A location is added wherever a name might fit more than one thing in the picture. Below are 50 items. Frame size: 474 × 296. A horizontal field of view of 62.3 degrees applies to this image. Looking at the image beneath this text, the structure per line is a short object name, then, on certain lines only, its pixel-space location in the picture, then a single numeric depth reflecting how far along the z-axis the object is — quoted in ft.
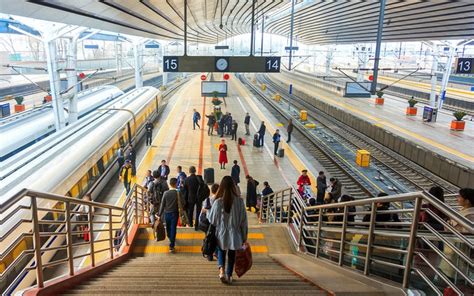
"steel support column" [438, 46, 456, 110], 85.71
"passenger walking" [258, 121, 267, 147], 63.34
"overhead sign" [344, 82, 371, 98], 77.29
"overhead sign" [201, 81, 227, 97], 91.25
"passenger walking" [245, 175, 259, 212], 33.91
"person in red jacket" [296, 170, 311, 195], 35.91
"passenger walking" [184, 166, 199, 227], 24.48
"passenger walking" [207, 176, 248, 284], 13.89
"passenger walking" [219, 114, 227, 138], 72.54
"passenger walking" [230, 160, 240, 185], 40.22
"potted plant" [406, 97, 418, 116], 86.60
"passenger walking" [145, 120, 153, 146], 63.49
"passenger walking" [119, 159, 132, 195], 37.40
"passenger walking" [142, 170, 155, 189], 33.16
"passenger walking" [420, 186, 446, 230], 13.15
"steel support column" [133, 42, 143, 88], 101.55
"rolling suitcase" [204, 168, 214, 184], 43.73
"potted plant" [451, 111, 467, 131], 68.74
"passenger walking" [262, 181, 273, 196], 33.74
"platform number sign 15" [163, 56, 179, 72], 42.28
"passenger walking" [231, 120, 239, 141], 69.00
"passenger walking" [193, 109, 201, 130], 77.36
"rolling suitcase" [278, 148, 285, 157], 58.90
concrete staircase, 12.82
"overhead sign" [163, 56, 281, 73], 41.42
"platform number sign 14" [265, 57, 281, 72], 44.55
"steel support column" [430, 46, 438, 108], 87.30
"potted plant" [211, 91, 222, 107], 85.35
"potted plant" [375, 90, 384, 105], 104.82
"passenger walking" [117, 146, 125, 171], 50.23
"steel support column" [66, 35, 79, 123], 53.16
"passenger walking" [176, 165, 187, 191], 31.87
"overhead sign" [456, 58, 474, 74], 66.80
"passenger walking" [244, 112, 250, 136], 72.38
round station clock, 42.58
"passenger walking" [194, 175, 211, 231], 24.49
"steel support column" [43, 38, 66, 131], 48.64
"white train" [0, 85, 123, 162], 44.34
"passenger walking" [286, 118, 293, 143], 64.90
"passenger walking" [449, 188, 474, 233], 13.37
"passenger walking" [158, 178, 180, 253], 20.04
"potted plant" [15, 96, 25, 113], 79.43
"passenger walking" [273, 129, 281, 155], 57.36
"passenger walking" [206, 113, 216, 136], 73.20
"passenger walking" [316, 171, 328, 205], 35.16
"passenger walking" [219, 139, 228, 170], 50.28
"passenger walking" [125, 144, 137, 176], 44.89
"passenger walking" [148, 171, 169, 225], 26.60
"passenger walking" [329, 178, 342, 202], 29.96
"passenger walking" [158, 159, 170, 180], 35.20
